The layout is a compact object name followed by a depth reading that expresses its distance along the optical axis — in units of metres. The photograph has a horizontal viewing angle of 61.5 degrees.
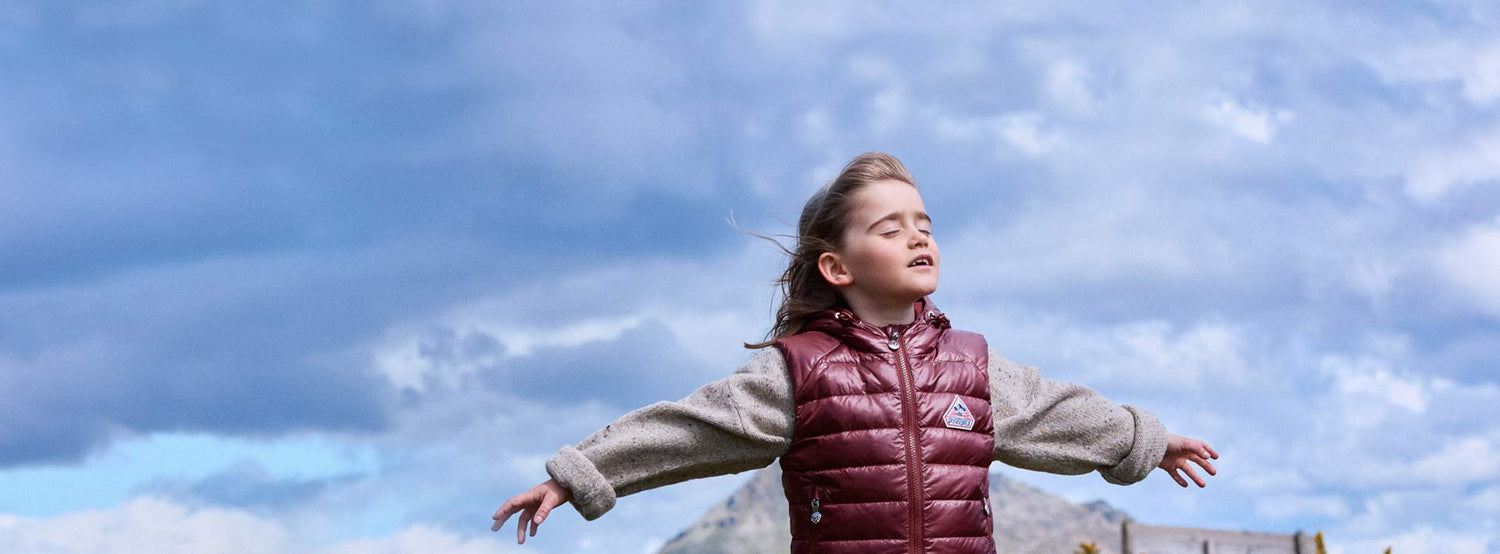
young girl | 3.99
